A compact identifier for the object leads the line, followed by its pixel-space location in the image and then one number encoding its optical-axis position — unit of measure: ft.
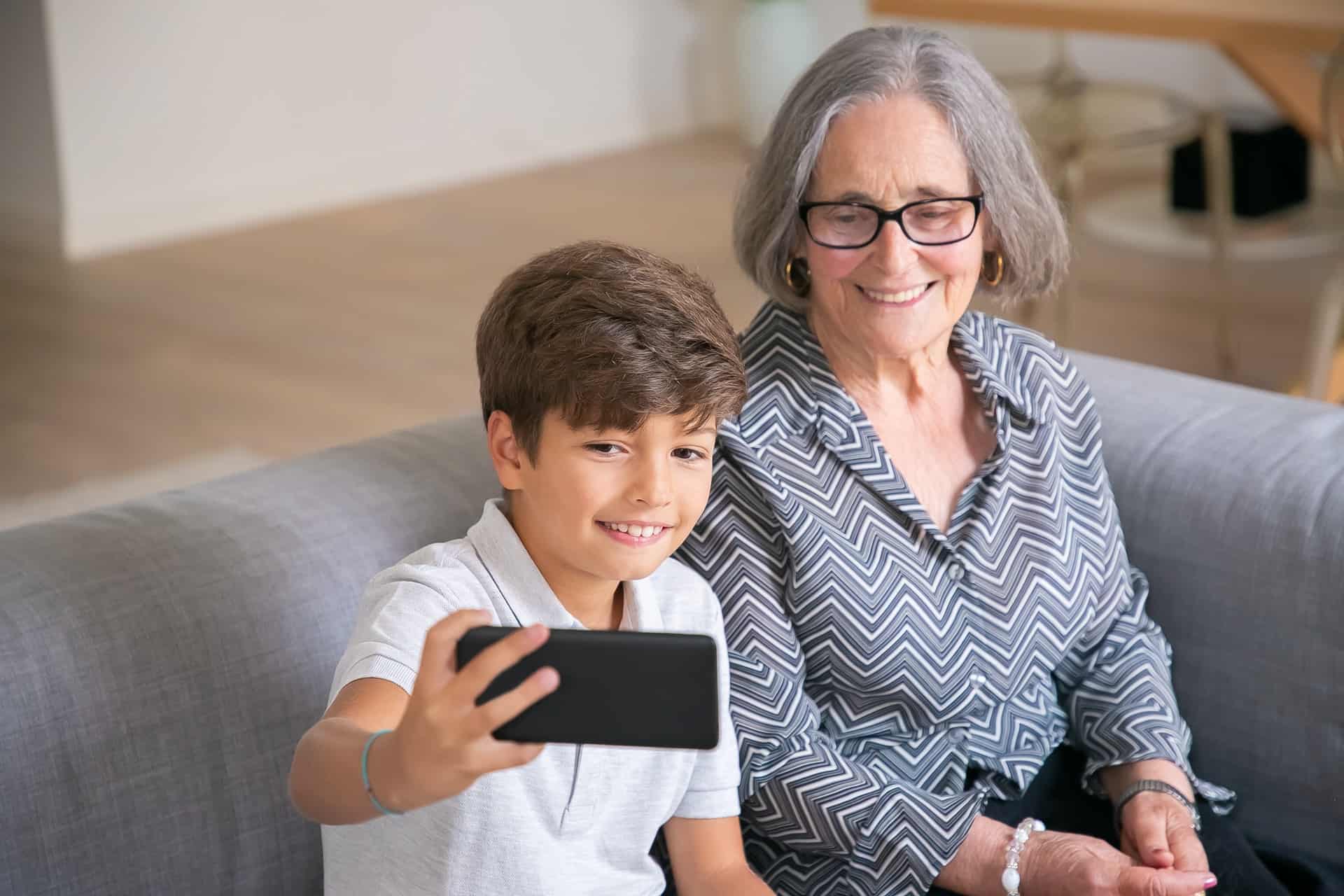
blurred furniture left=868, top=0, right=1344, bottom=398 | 9.30
